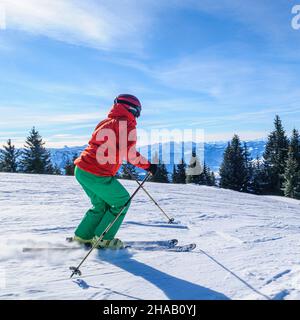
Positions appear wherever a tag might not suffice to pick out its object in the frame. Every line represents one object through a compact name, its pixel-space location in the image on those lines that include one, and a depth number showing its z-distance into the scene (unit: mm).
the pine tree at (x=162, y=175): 43703
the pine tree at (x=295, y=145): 43006
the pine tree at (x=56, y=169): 48266
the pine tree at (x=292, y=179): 39562
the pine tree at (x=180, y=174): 51125
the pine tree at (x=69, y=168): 38006
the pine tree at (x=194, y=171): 38753
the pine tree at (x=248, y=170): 44469
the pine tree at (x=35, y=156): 41562
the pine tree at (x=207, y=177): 48062
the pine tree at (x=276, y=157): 45781
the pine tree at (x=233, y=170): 43938
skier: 4758
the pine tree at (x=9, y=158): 43097
